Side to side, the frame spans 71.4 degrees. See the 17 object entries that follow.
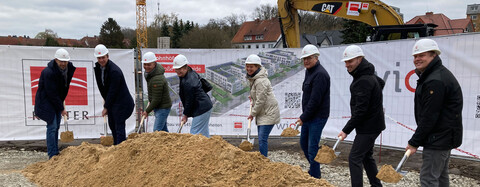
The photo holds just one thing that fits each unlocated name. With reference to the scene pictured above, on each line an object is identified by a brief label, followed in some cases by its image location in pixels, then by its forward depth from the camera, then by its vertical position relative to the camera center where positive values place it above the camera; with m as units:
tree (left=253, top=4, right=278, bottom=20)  58.06 +8.81
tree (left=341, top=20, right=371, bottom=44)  30.34 +2.94
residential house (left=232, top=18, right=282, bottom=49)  59.06 +5.01
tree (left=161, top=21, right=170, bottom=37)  51.59 +4.57
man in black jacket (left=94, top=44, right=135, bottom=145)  5.45 -0.54
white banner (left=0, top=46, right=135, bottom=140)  7.05 -0.72
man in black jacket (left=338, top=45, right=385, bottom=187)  3.82 -0.54
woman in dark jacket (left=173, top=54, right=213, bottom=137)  5.14 -0.58
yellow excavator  8.86 +1.36
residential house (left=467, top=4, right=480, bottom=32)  84.34 +14.09
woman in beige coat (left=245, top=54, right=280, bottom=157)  5.12 -0.62
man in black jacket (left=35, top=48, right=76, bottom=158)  5.54 -0.58
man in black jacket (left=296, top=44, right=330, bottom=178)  4.54 -0.54
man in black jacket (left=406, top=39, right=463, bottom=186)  3.12 -0.47
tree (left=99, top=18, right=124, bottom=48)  49.32 +3.88
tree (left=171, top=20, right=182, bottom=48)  52.94 +4.32
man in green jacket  5.55 -0.51
